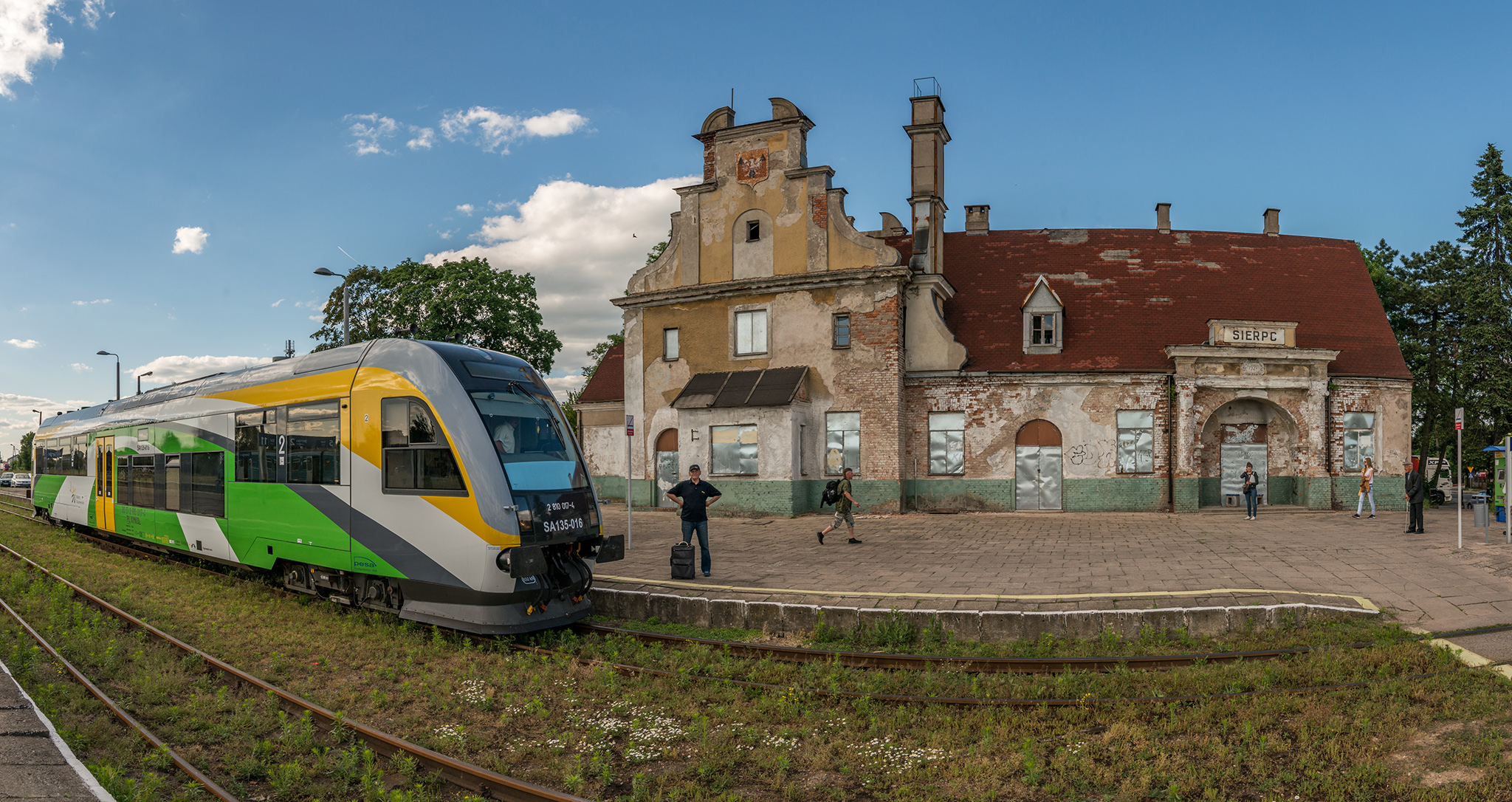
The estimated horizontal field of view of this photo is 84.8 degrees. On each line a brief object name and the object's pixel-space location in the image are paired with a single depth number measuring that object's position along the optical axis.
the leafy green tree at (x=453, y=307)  36.69
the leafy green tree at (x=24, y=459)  118.88
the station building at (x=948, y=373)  24.89
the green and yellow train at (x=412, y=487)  9.24
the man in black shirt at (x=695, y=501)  13.48
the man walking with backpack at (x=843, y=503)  17.14
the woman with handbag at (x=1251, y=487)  22.52
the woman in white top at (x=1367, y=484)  22.44
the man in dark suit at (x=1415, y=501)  18.02
